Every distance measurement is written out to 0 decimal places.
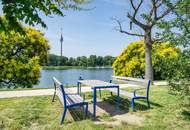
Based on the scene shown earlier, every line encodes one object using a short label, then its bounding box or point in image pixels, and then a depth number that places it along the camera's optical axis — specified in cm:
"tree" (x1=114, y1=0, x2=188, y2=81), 699
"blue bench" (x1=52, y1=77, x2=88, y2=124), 317
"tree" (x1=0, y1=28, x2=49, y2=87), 673
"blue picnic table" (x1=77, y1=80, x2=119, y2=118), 350
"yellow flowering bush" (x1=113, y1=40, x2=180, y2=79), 1111
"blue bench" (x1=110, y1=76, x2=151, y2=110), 394
